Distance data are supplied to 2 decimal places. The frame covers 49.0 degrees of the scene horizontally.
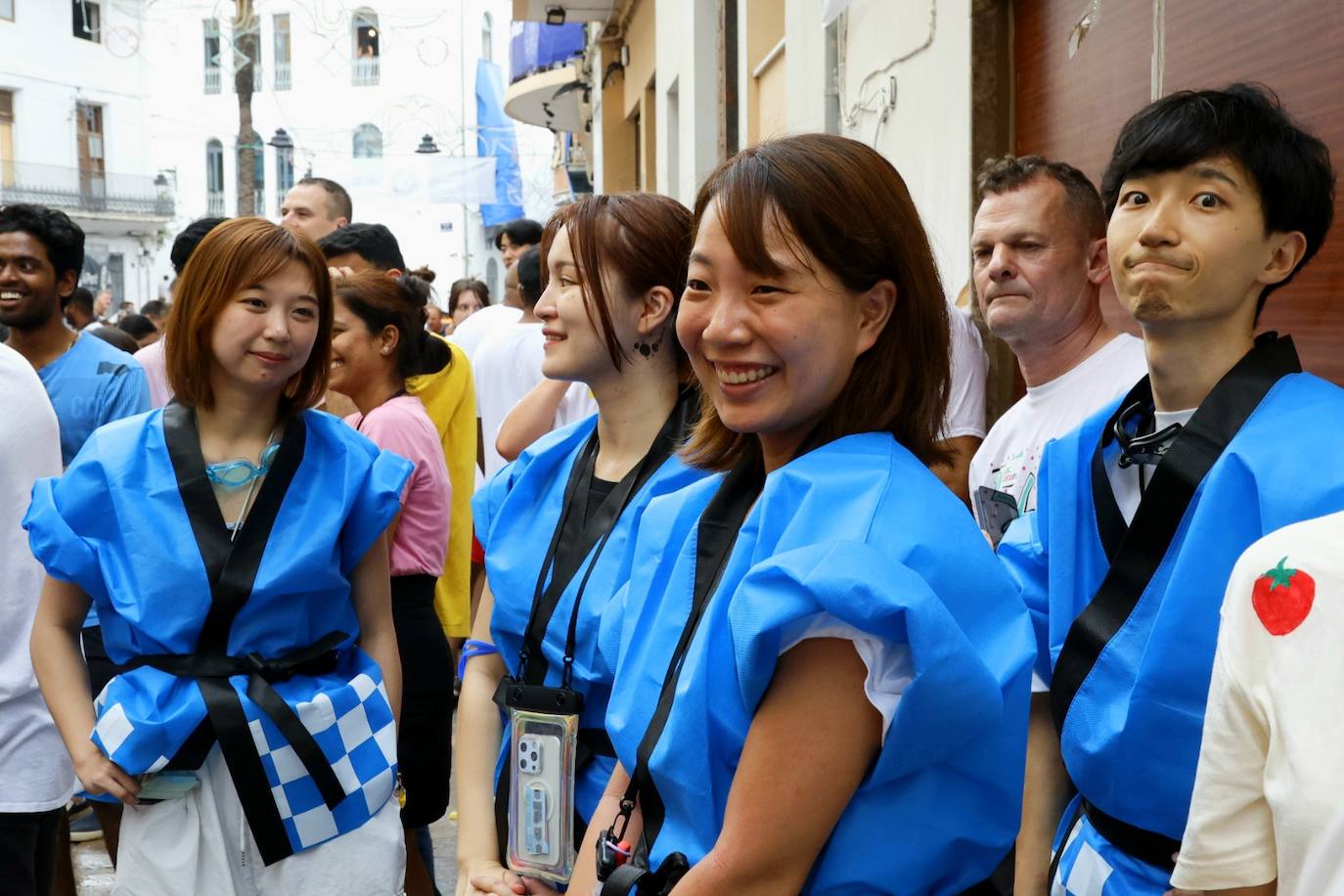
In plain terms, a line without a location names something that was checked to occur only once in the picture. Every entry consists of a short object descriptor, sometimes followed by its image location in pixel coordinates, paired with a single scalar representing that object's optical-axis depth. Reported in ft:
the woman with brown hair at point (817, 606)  5.19
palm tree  65.62
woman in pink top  13.80
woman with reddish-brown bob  9.54
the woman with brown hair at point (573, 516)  8.35
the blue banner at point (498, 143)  79.71
